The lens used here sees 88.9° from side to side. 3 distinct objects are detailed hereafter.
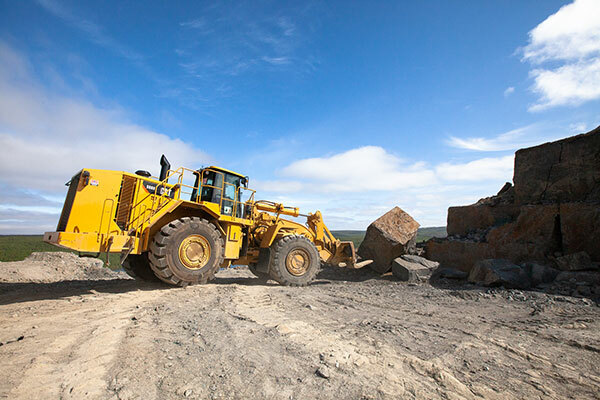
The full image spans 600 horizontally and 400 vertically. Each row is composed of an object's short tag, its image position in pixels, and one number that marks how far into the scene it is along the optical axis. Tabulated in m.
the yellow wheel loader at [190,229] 5.90
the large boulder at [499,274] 7.63
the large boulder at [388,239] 10.27
